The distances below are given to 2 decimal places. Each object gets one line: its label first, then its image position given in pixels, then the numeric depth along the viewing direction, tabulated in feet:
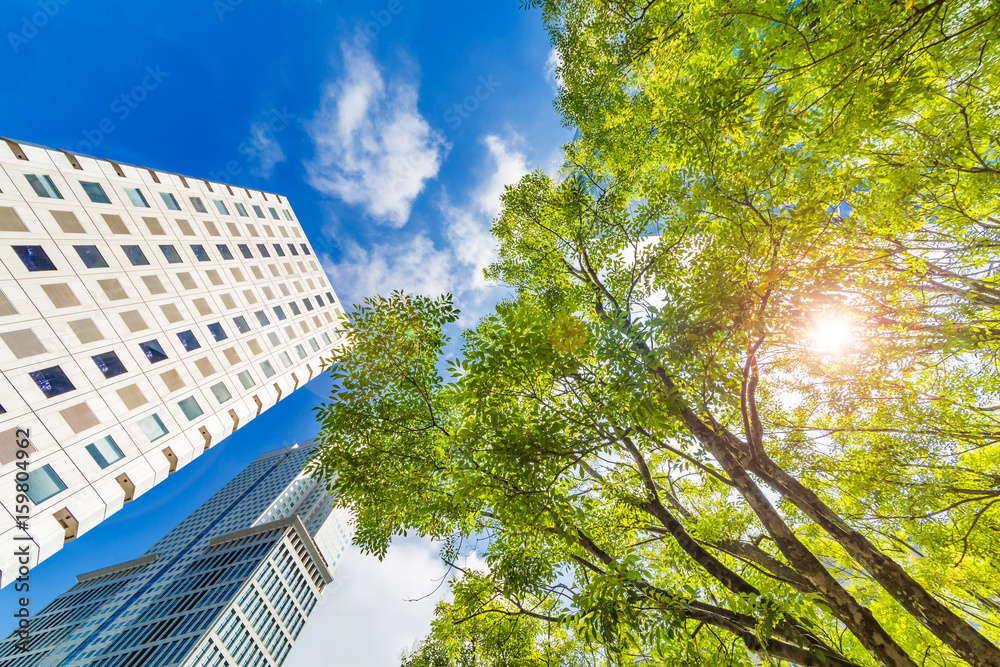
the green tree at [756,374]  15.49
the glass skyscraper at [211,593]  187.73
